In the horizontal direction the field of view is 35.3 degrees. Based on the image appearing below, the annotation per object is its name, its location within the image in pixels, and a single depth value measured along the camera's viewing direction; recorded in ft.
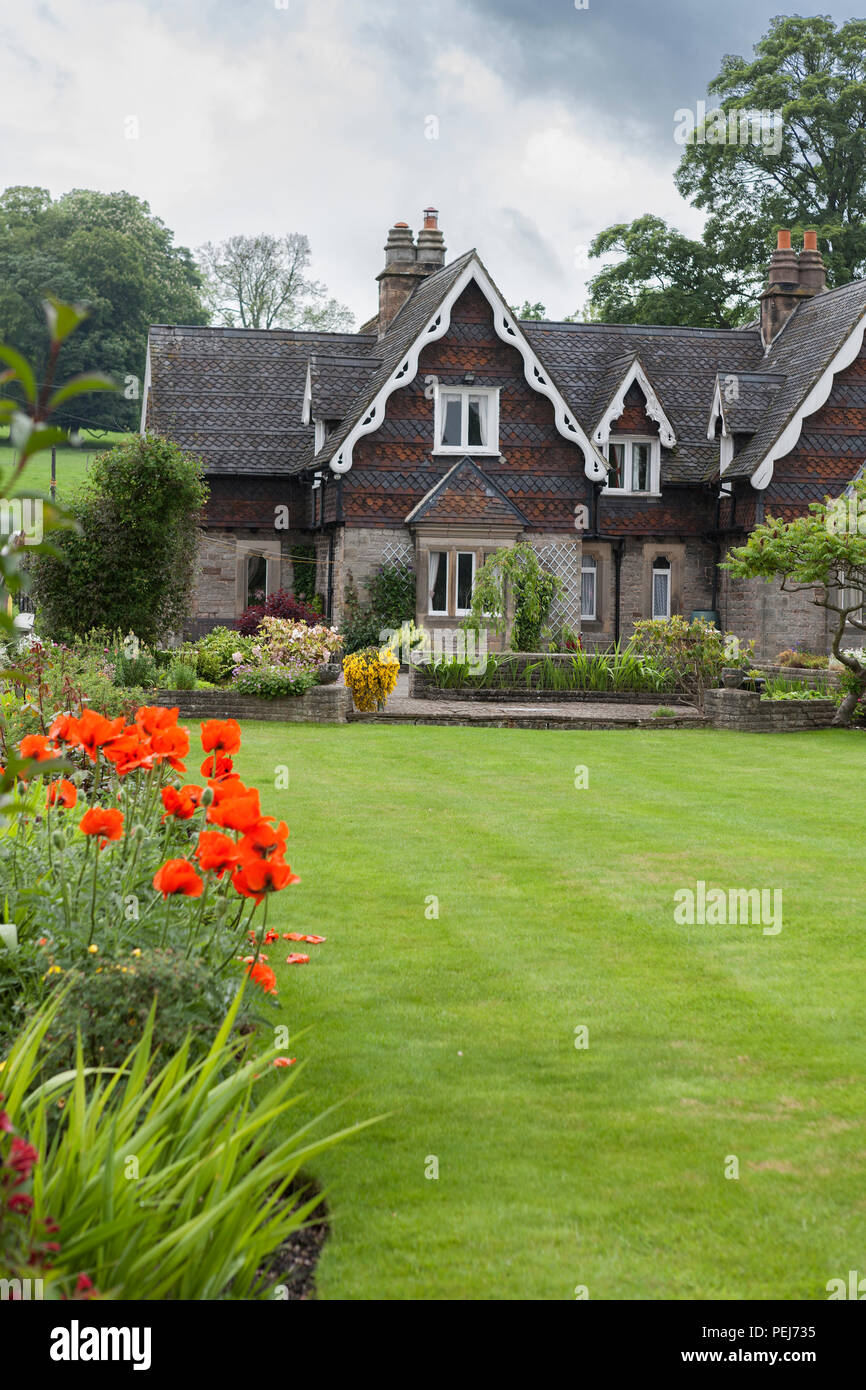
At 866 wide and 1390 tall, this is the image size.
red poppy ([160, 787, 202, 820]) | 17.17
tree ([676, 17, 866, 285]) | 151.64
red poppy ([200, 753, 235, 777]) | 18.48
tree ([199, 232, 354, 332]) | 222.48
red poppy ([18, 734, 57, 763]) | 16.84
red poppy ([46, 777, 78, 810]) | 18.20
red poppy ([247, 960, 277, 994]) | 16.52
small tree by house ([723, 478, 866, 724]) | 63.98
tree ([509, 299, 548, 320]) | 179.09
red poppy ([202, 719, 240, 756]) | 18.16
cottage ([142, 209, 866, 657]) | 96.84
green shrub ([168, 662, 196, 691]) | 65.00
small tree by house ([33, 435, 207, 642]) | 71.56
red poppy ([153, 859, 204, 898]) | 15.10
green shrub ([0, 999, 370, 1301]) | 11.00
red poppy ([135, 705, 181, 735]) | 18.63
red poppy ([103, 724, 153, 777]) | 17.65
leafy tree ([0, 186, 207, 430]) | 184.96
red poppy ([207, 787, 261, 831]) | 15.02
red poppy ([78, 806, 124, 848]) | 15.90
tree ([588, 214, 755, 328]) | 152.76
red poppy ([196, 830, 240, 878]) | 15.06
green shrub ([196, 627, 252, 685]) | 71.20
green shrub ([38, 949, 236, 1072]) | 15.39
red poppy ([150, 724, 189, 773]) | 18.20
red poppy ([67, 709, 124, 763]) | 17.24
